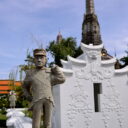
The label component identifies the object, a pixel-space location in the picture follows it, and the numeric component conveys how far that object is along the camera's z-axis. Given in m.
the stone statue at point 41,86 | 3.09
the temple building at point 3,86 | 37.59
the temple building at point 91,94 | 8.22
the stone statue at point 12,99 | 16.09
